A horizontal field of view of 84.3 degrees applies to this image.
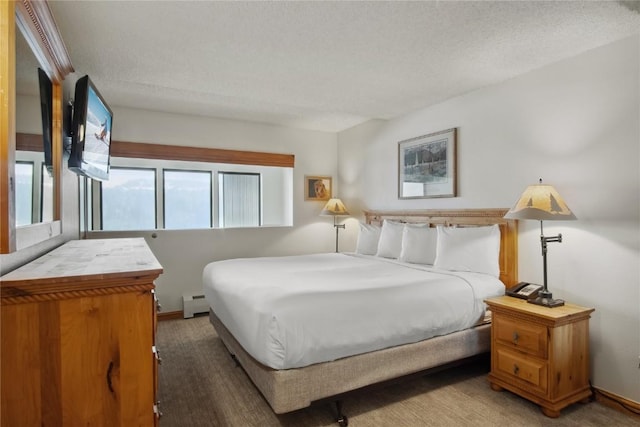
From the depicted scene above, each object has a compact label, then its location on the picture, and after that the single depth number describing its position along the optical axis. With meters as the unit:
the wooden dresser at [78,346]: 1.07
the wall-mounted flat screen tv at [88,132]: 2.22
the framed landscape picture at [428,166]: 3.72
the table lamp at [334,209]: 5.02
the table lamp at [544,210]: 2.45
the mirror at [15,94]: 1.14
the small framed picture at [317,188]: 5.45
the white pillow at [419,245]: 3.59
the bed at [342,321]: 2.04
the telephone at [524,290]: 2.66
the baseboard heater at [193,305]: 4.43
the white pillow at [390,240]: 4.05
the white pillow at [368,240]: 4.41
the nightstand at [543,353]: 2.29
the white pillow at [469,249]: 3.06
